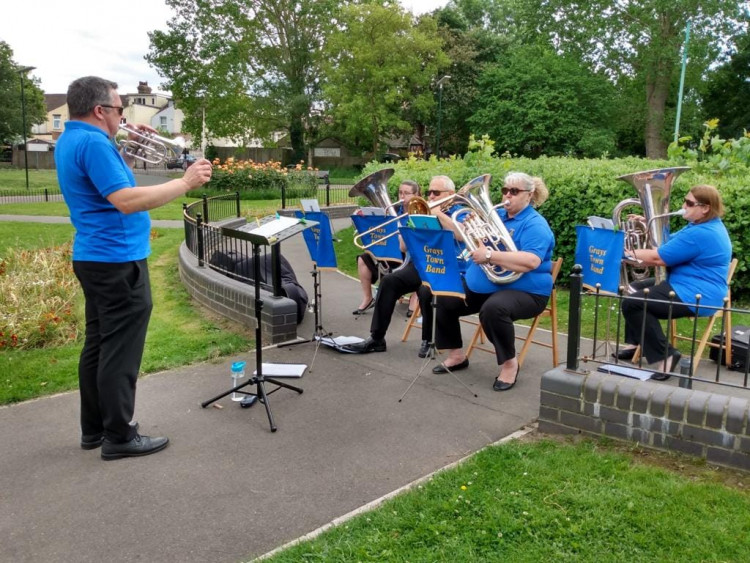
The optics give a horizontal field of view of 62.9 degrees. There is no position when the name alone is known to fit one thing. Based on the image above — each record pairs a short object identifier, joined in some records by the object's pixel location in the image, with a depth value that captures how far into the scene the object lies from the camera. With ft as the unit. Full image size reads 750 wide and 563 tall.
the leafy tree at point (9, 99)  145.59
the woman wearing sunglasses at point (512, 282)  15.60
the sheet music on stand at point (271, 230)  14.29
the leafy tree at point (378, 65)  113.50
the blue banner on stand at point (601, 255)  17.21
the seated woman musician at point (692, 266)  15.33
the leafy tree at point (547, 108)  116.26
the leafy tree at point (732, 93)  110.83
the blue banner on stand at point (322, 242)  19.34
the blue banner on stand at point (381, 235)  21.52
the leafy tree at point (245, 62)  115.85
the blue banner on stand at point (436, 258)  15.37
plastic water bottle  15.28
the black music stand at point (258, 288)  14.31
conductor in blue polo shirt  11.03
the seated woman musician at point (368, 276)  23.99
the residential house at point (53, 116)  273.13
